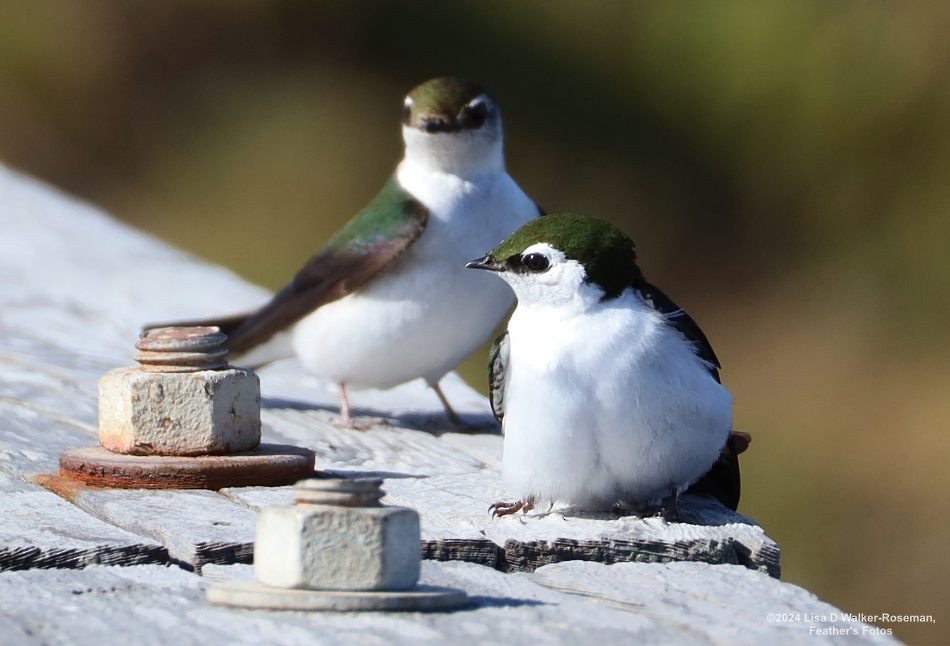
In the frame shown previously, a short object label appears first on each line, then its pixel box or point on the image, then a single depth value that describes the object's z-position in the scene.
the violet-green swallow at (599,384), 6.74
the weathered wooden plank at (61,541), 5.48
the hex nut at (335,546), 4.86
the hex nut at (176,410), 7.05
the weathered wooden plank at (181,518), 5.61
